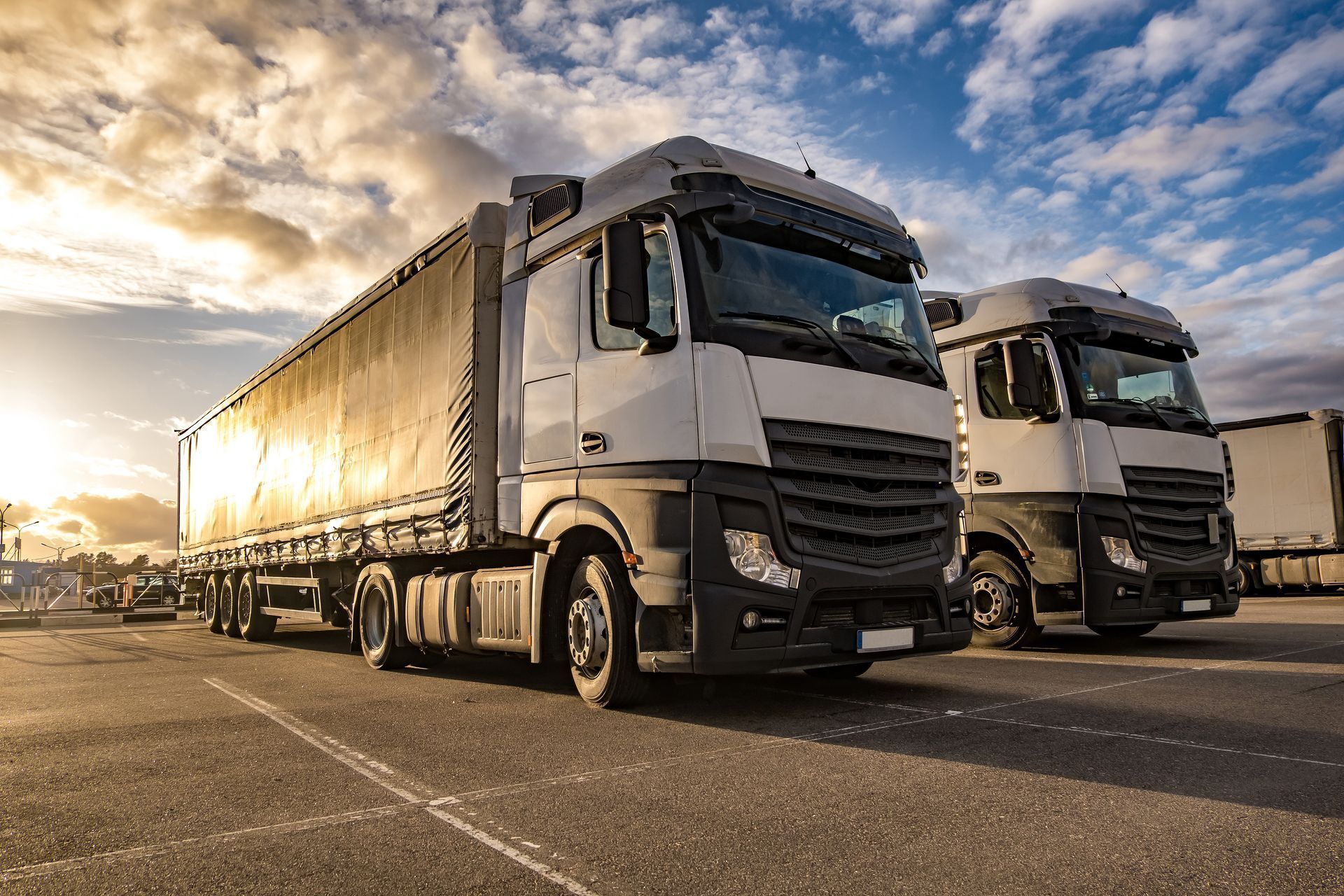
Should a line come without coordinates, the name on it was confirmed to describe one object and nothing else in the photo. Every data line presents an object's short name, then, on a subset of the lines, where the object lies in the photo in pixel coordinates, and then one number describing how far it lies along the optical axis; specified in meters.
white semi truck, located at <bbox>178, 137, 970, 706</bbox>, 5.53
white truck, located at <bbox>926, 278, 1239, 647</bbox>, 8.79
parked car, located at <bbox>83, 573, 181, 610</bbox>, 30.73
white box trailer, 18.20
